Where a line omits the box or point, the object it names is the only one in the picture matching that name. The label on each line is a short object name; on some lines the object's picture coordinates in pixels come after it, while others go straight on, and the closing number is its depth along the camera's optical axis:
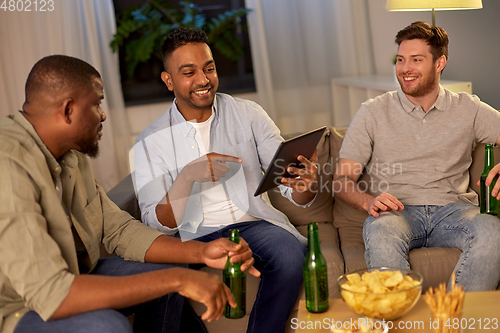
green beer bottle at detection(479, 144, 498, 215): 1.75
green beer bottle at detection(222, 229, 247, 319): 1.27
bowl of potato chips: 1.04
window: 3.99
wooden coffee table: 1.11
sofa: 1.67
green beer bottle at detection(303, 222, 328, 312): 1.18
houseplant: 3.75
